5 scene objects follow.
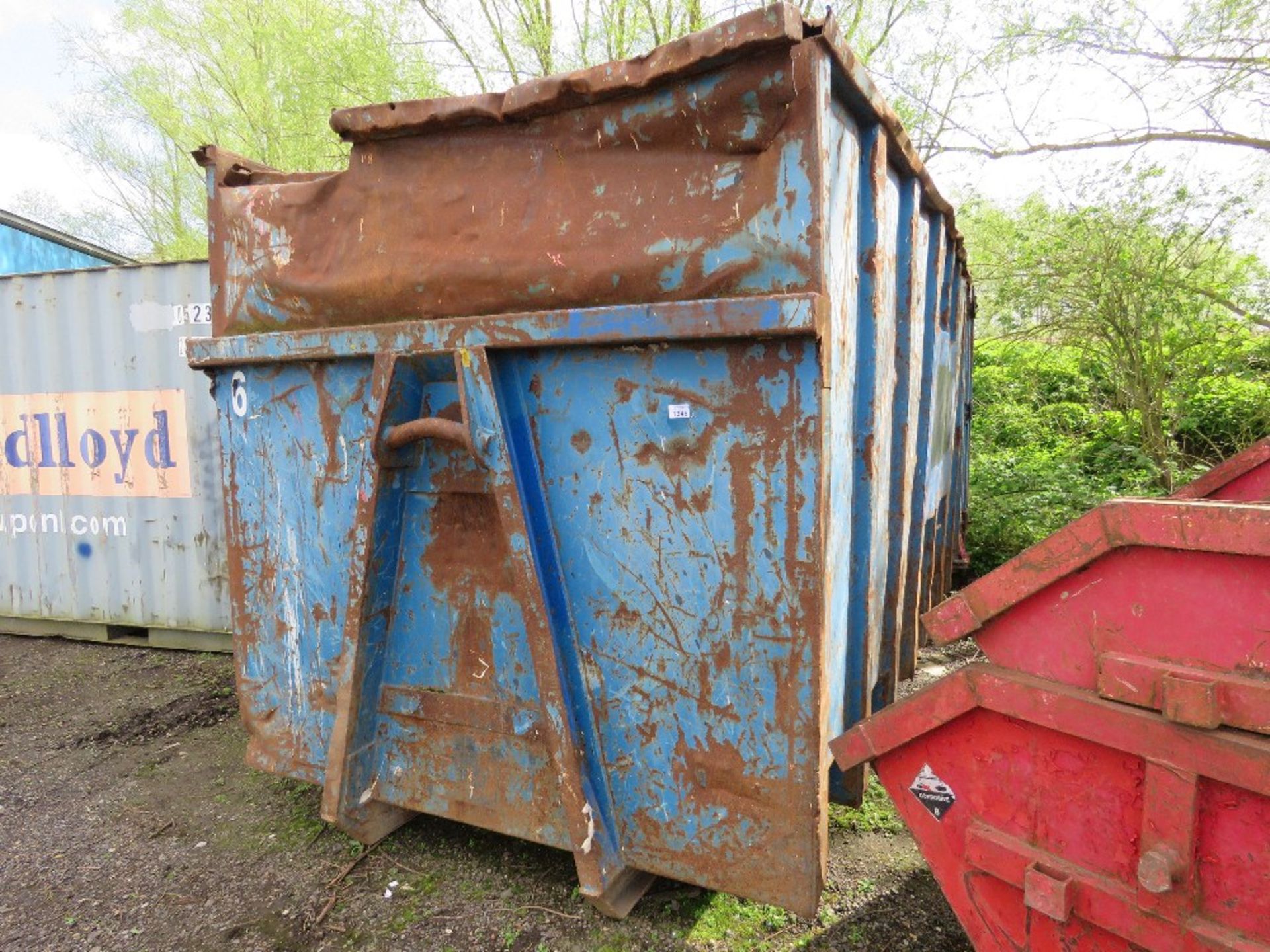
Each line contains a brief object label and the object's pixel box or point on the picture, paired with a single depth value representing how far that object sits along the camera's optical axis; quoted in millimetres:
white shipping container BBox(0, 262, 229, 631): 5000
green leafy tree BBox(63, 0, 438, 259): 10969
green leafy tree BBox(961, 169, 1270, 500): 7207
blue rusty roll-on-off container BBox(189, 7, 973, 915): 1794
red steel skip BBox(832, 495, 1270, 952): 1323
